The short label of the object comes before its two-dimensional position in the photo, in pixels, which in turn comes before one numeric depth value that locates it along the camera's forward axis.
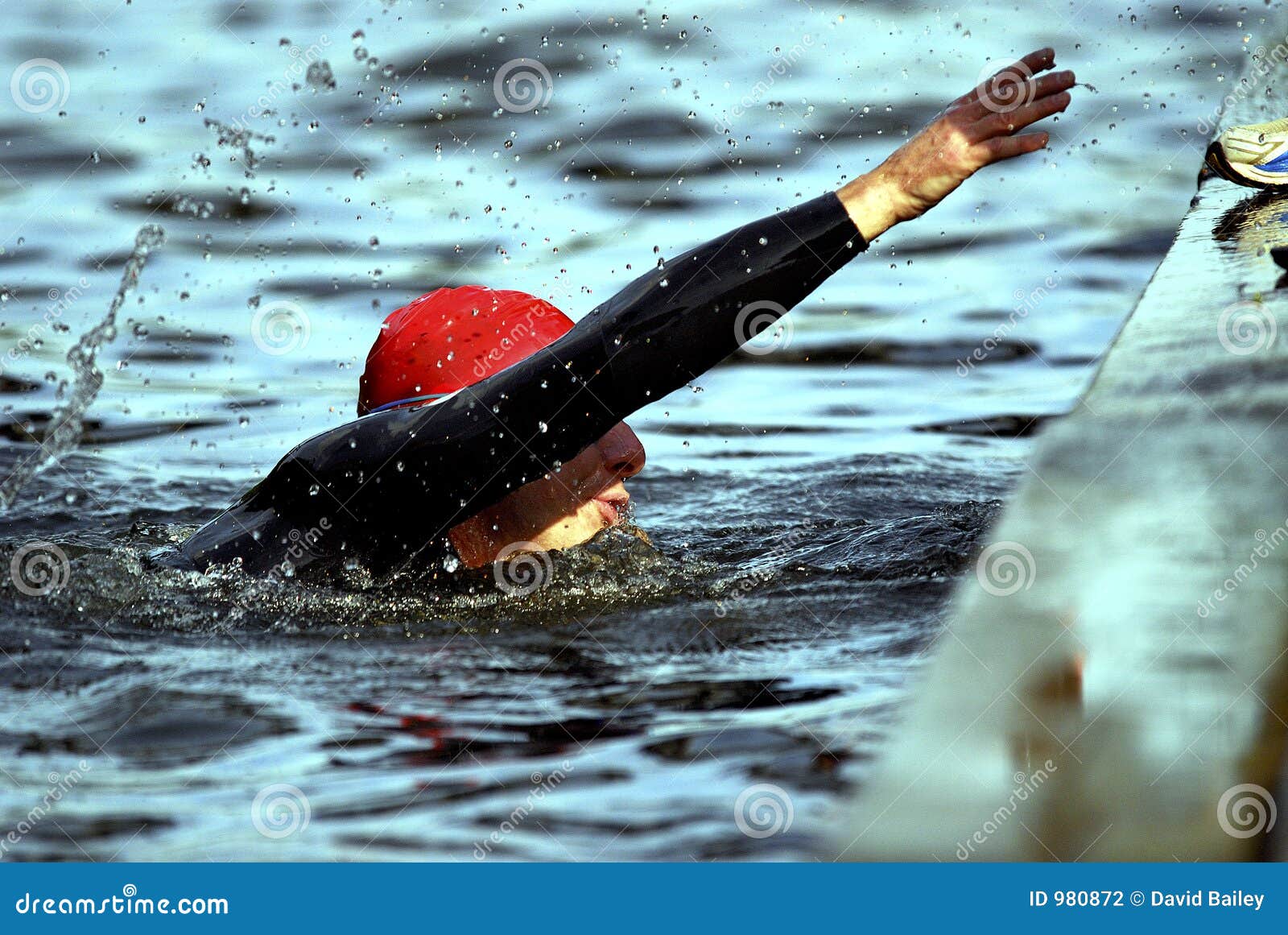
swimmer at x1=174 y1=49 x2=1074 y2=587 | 6.35
